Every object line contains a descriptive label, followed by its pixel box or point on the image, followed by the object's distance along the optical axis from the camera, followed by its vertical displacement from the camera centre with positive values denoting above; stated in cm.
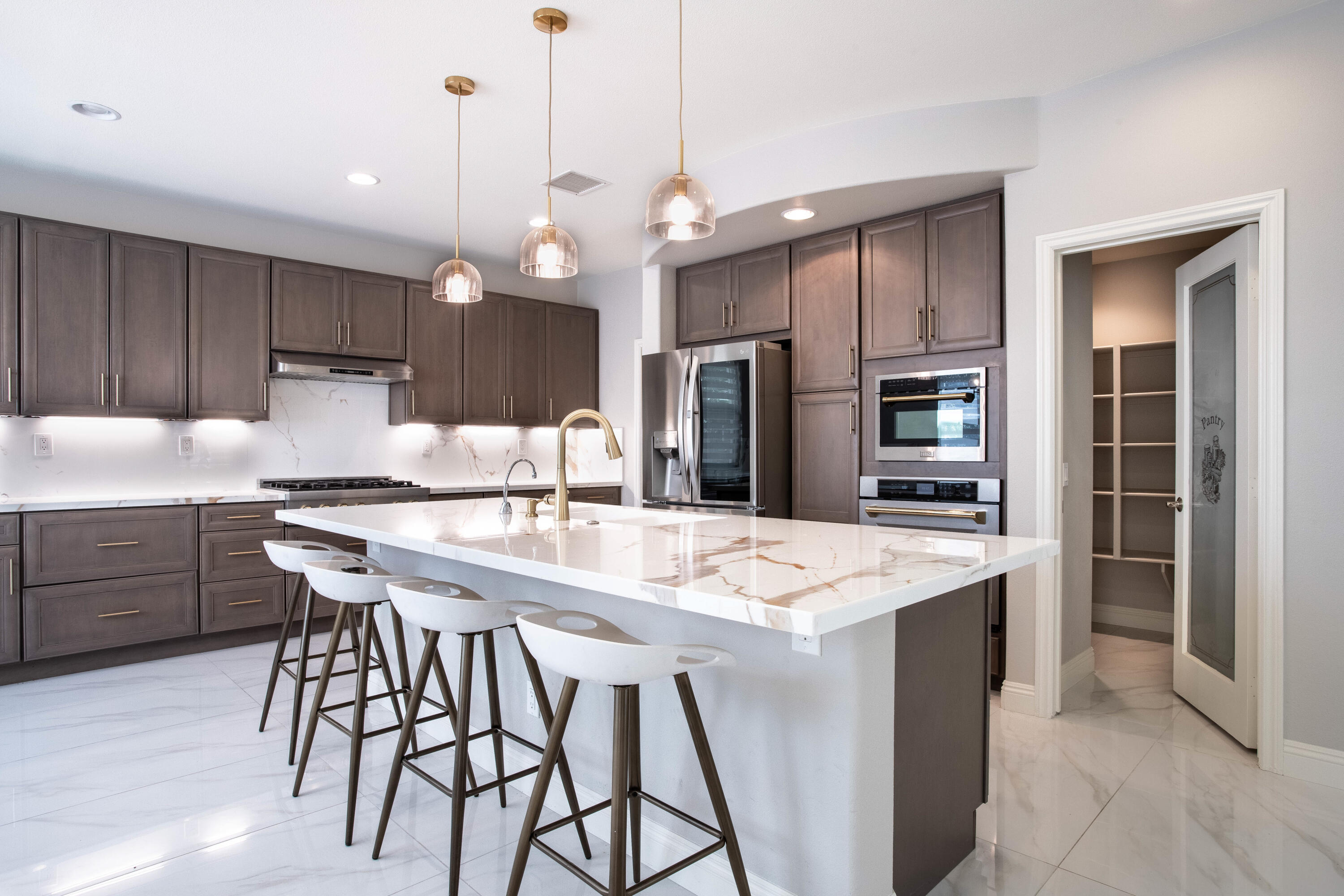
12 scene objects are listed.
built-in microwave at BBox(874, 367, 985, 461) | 342 +13
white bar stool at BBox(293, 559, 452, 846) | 214 -57
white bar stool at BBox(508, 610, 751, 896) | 136 -51
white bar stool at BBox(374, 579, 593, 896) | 179 -56
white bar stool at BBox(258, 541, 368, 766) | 263 -47
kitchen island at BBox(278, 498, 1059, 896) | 141 -55
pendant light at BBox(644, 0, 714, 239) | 213 +70
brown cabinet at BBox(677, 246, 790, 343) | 424 +90
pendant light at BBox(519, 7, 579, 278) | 263 +70
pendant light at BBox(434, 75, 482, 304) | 299 +67
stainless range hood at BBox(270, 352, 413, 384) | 436 +46
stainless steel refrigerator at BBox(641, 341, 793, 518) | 409 +8
